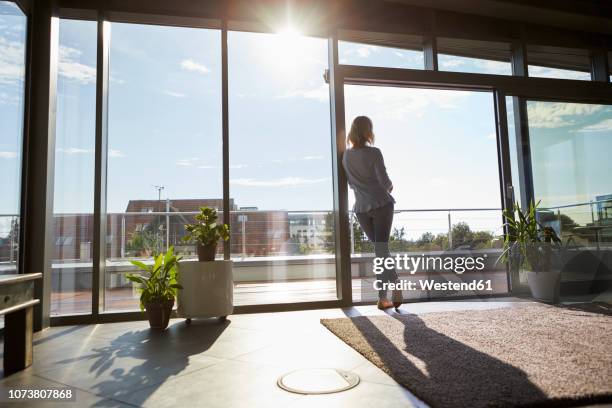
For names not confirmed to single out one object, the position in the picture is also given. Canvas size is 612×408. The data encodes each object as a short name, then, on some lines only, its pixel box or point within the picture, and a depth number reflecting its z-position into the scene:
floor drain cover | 1.52
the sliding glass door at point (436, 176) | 3.85
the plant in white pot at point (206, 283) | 2.79
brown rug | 1.38
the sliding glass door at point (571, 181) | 3.75
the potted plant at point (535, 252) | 3.39
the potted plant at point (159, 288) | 2.66
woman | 3.17
